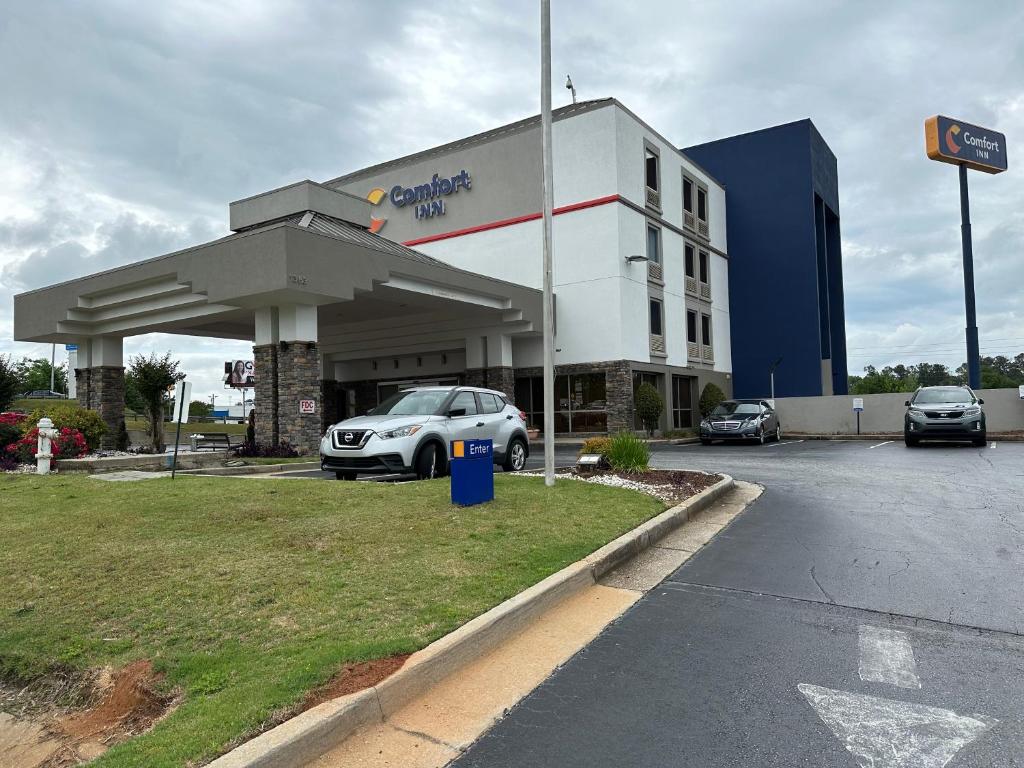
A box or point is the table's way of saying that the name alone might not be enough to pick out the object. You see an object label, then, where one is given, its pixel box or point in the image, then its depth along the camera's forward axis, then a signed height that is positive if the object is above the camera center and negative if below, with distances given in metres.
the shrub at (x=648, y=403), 26.50 -0.23
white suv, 10.66 -0.50
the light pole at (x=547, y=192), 10.28 +3.10
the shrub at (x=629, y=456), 11.39 -0.97
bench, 23.70 -1.20
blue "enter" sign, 7.96 -0.88
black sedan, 23.06 -0.95
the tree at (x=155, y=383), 22.17 +0.84
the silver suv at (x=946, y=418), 18.88 -0.78
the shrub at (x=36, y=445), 14.82 -0.75
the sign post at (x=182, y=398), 11.59 +0.17
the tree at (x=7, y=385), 20.31 +0.82
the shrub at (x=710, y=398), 31.28 -0.11
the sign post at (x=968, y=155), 31.42 +10.83
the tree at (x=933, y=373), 116.57 +2.87
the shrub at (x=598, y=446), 11.91 -0.84
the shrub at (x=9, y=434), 15.16 -0.48
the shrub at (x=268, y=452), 18.23 -1.21
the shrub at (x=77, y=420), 15.70 -0.21
